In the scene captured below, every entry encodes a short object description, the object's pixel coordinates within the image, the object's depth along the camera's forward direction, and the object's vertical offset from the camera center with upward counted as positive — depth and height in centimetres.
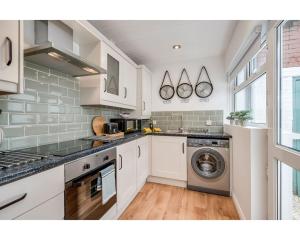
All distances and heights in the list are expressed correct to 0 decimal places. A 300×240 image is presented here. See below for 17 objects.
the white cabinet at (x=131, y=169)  182 -69
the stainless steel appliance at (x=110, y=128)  214 -11
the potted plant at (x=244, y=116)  185 +4
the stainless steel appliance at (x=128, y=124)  252 -7
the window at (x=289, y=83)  108 +28
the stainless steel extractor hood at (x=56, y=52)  115 +53
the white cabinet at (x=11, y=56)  94 +40
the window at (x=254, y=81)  170 +47
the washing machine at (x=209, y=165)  237 -72
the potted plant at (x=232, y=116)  207 +5
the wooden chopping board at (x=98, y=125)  220 -7
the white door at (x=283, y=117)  109 +2
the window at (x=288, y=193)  112 -56
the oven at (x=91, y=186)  110 -54
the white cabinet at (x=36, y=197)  73 -41
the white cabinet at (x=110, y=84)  187 +48
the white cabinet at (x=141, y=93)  295 +52
